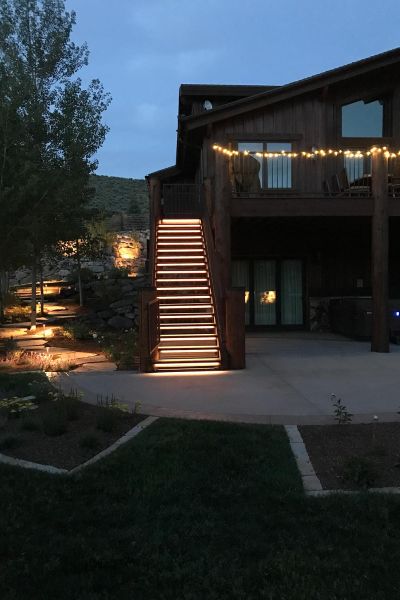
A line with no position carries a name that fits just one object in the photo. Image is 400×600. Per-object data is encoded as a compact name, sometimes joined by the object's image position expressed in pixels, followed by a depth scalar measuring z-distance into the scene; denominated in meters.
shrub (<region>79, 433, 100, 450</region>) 4.80
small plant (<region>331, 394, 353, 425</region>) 5.40
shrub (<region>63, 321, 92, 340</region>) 12.77
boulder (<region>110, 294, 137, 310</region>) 16.03
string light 10.55
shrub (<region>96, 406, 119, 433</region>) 5.23
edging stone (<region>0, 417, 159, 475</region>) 4.29
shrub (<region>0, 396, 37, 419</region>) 5.77
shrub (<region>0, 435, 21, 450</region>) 4.80
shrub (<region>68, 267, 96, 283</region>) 18.83
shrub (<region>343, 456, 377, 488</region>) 3.94
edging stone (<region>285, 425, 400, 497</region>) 3.82
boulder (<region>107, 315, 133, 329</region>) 15.38
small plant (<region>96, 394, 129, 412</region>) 6.05
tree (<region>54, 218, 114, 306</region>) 17.13
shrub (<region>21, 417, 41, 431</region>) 5.29
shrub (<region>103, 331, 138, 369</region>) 9.07
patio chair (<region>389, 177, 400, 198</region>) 12.74
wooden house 10.83
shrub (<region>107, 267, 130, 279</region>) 18.31
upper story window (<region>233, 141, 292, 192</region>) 14.12
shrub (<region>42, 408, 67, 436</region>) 5.11
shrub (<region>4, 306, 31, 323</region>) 15.38
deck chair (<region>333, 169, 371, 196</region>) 12.28
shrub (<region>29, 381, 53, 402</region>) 6.41
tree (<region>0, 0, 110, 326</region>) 11.78
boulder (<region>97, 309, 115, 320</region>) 15.71
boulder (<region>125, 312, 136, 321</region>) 15.86
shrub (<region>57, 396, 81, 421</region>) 5.60
